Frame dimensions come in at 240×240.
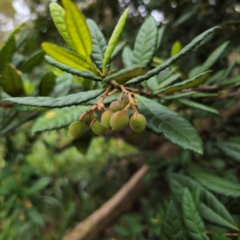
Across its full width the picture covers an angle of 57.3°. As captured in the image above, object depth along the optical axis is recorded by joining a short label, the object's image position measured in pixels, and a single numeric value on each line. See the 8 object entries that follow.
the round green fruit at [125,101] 0.16
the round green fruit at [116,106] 0.15
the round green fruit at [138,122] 0.14
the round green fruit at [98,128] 0.15
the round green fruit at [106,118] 0.14
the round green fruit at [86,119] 0.15
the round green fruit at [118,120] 0.14
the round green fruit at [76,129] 0.15
